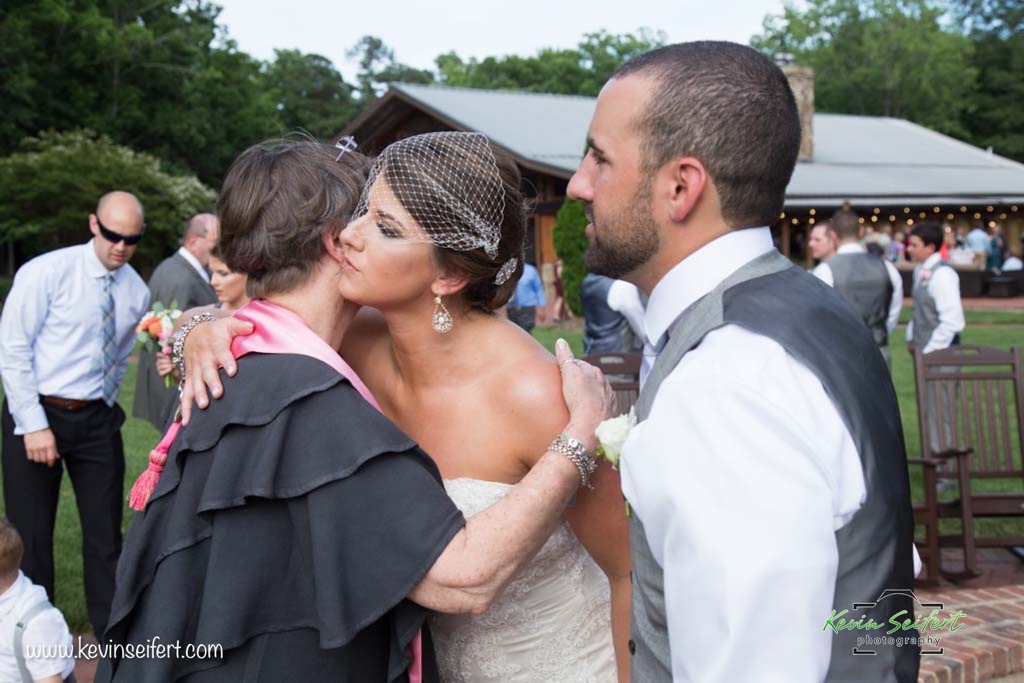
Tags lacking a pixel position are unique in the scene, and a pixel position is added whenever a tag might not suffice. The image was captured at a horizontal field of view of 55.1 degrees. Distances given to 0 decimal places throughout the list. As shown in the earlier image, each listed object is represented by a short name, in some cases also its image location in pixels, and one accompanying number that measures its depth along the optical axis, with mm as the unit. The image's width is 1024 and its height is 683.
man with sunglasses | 5422
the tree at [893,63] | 57406
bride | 2387
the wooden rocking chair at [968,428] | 6148
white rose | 1888
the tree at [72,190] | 27859
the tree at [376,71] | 79938
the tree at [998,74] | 55844
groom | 1358
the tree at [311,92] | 63344
